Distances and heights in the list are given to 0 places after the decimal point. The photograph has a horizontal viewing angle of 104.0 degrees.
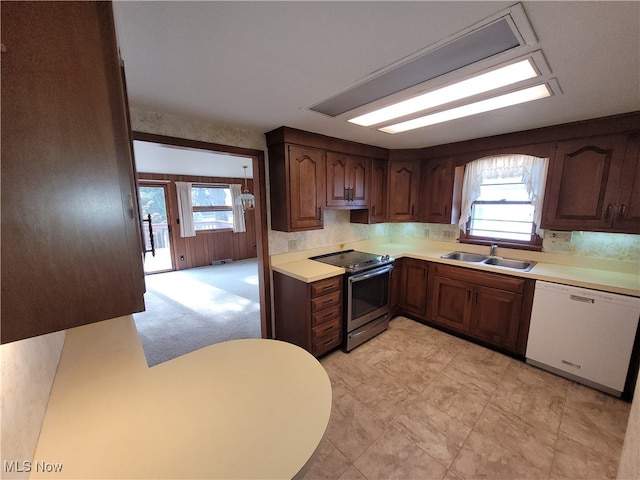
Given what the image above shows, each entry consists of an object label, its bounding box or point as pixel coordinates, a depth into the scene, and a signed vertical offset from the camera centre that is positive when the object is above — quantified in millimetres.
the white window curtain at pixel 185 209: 5930 -157
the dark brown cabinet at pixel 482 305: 2398 -1083
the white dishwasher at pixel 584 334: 1918 -1093
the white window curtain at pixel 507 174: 2578 +298
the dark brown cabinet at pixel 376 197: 3184 +59
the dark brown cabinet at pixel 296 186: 2389 +153
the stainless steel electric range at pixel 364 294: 2566 -998
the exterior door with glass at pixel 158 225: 5777 -539
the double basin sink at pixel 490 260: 2750 -684
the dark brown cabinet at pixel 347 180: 2723 +245
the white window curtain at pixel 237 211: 6730 -243
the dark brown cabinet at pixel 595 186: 2016 +128
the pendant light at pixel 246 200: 5091 +45
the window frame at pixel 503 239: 2723 -448
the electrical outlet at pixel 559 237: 2531 -364
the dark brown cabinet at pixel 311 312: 2342 -1075
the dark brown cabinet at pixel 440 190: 3076 +138
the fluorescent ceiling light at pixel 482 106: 1604 +686
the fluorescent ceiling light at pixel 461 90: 1334 +686
